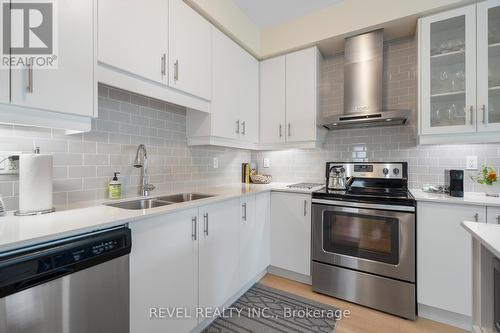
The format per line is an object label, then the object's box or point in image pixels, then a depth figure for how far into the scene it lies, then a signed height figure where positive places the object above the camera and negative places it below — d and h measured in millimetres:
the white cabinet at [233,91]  2105 +775
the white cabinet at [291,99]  2457 +763
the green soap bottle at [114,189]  1560 -158
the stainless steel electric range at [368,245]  1745 -654
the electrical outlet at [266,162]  3060 +47
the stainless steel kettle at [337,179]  2266 -130
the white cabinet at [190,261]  1172 -613
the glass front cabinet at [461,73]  1754 +757
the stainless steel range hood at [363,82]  2156 +824
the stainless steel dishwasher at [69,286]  756 -461
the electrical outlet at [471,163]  1988 +27
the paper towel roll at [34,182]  1106 -78
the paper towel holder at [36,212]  1110 -230
